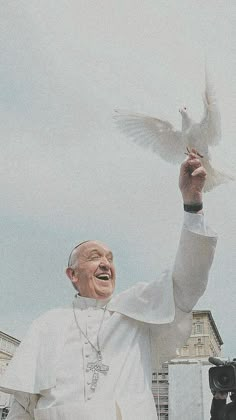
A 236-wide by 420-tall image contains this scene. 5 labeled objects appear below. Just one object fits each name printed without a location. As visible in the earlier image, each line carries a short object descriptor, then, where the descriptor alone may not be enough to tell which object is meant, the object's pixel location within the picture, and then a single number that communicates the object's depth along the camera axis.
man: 1.78
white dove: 3.32
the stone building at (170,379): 10.10
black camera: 1.83
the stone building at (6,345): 29.69
